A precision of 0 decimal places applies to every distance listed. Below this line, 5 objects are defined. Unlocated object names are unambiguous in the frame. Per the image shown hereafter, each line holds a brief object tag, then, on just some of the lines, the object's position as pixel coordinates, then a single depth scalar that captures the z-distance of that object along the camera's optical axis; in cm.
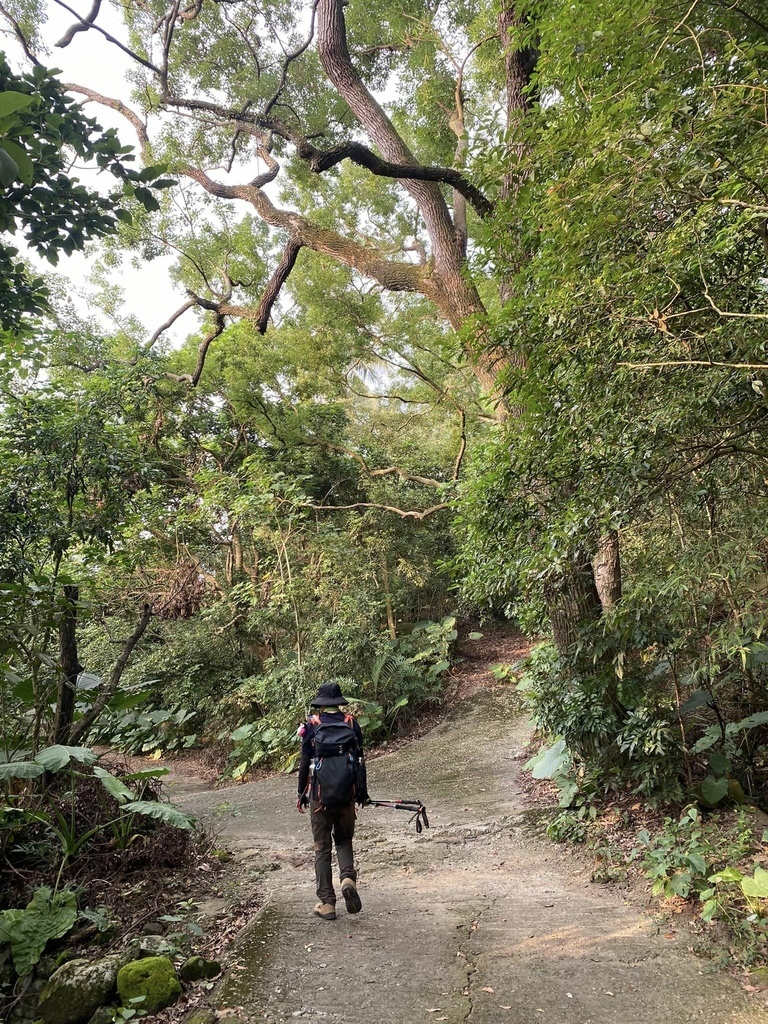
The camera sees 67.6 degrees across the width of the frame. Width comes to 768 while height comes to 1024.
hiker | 386
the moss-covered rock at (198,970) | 329
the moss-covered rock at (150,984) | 304
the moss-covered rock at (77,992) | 304
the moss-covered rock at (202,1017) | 283
